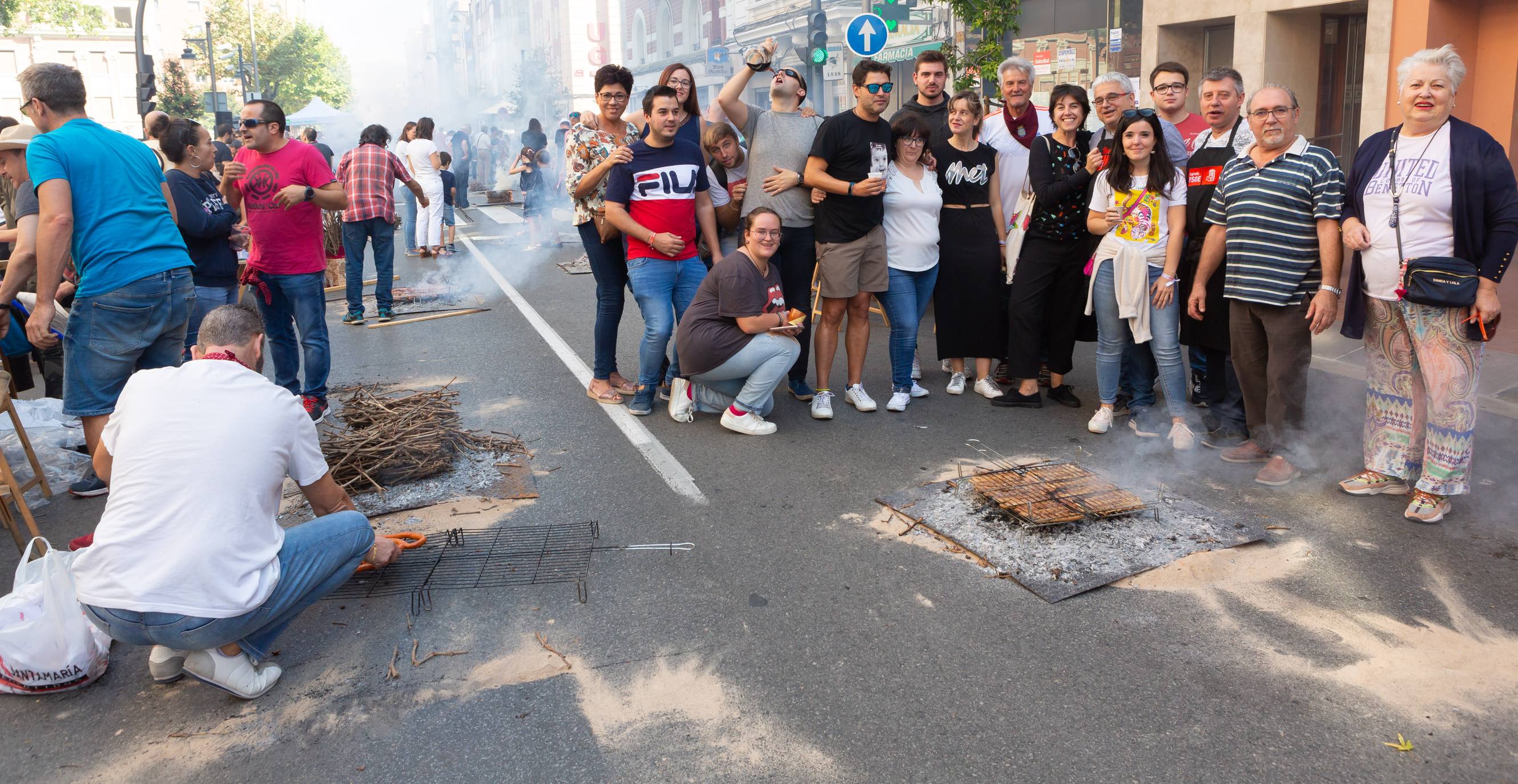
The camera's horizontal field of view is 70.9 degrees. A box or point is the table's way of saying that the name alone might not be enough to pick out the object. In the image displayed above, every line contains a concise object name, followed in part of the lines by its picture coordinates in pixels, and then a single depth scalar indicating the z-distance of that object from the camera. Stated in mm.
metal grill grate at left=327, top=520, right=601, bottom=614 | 4156
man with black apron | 5531
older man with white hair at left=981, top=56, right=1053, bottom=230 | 6641
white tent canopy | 35062
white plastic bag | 3320
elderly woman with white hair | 4301
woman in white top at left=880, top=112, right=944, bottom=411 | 6266
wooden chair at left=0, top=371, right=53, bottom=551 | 4430
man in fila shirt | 6203
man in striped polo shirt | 4809
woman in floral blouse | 6355
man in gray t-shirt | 6340
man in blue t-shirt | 4621
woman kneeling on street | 5965
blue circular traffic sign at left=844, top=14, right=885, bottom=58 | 13297
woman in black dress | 6434
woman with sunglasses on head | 5578
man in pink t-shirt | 6430
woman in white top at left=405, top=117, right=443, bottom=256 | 15070
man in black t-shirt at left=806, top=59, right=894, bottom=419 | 6086
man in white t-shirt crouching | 3127
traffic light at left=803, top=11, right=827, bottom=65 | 16094
